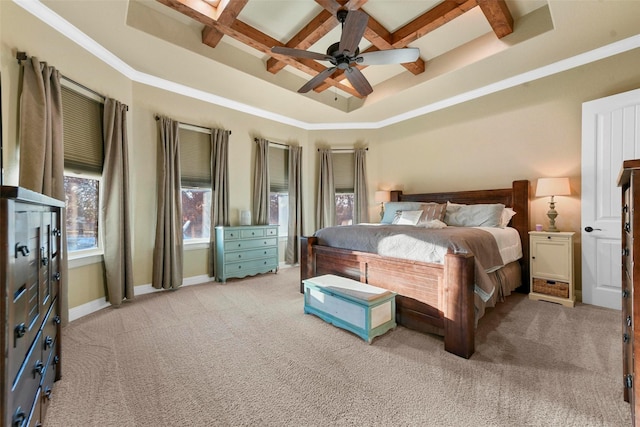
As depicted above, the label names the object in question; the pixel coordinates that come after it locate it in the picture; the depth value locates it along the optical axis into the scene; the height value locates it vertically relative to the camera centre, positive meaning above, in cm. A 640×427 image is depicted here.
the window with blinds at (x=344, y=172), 563 +78
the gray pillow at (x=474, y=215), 348 -10
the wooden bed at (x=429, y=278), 200 -65
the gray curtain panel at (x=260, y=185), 478 +46
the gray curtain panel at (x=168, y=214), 365 -3
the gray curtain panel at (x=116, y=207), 308 +6
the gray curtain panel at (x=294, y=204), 523 +12
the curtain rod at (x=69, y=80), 229 +134
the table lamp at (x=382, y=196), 512 +25
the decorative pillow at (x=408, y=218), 370 -13
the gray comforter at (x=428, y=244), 221 -33
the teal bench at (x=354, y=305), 223 -85
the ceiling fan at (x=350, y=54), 234 +147
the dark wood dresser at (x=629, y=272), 98 -29
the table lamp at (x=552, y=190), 314 +20
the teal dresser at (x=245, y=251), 409 -64
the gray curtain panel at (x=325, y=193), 551 +34
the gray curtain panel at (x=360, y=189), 551 +41
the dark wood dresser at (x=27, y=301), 80 -34
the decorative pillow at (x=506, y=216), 347 -11
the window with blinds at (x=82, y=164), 279 +53
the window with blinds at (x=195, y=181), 405 +46
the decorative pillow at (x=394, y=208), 415 +1
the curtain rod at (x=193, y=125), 371 +130
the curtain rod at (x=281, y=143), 507 +127
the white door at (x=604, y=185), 288 +24
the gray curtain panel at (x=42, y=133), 228 +70
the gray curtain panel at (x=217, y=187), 422 +38
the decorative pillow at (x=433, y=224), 326 -19
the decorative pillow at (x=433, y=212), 371 -5
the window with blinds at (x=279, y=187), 514 +45
